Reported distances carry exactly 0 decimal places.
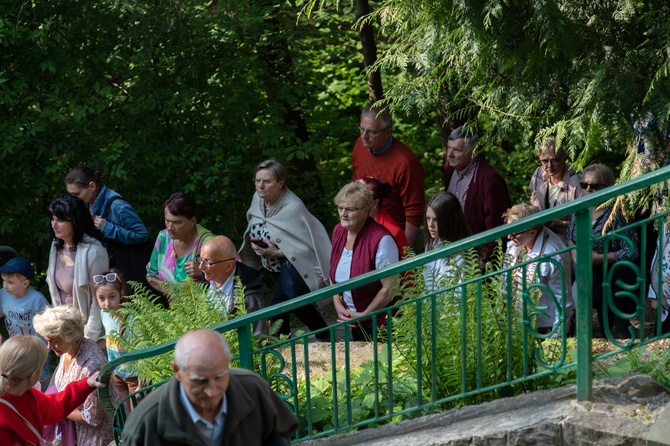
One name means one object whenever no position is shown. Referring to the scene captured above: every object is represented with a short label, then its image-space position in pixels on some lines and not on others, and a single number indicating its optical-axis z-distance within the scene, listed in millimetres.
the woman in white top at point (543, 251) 9966
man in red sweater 12896
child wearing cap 12461
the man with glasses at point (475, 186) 12346
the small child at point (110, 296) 11041
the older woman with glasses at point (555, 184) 12176
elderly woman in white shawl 12278
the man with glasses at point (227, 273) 10599
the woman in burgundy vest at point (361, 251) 11020
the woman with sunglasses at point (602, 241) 10605
